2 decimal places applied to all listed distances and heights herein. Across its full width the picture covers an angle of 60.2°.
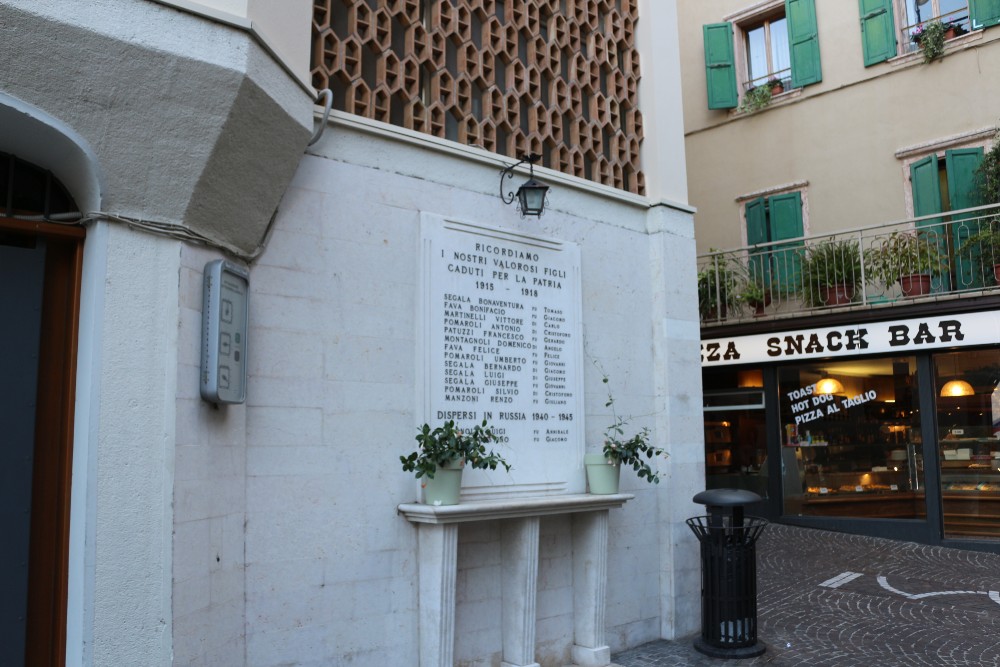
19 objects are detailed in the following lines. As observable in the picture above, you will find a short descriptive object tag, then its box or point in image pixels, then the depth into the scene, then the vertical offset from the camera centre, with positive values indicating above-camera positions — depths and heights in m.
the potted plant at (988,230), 11.24 +2.65
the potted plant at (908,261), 11.74 +2.39
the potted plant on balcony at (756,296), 13.48 +2.17
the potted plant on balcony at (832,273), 12.53 +2.37
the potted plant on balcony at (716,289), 13.84 +2.38
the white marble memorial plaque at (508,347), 6.19 +0.70
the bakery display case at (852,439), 12.08 -0.07
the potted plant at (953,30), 12.93 +6.02
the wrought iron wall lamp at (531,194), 6.64 +1.88
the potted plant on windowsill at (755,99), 14.86 +5.81
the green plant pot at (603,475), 6.80 -0.29
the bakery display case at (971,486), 11.32 -0.71
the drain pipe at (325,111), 5.50 +2.10
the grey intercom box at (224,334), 4.73 +0.62
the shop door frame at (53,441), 4.39 +0.03
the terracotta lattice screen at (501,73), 6.00 +2.86
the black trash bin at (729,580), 6.91 -1.15
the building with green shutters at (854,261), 11.62 +2.52
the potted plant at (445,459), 5.61 -0.11
